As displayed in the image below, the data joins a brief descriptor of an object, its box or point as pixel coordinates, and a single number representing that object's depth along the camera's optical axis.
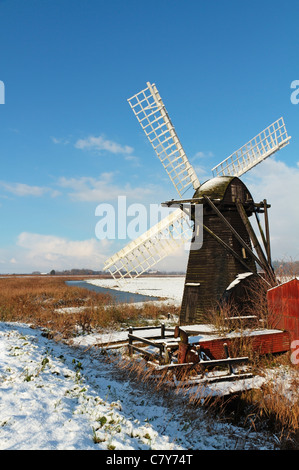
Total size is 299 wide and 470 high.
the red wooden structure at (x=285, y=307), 10.13
